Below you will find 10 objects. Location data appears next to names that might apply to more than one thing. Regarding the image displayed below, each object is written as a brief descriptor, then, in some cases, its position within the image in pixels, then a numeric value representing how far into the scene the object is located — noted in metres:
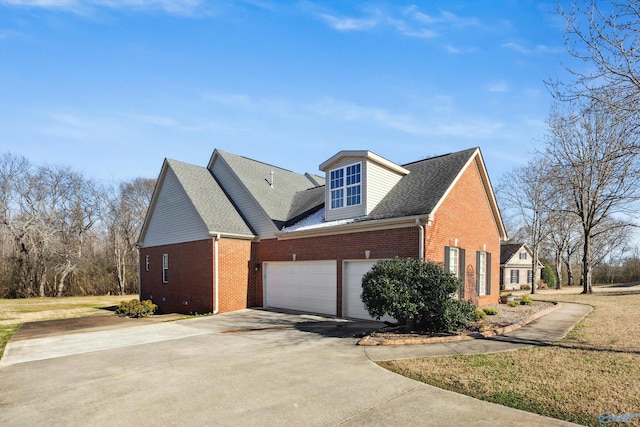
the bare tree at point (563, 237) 35.72
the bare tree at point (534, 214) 30.39
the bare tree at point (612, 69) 8.77
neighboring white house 40.34
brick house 14.10
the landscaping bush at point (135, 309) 17.39
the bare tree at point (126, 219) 35.20
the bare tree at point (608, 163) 9.45
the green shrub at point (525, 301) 18.19
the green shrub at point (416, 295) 10.41
